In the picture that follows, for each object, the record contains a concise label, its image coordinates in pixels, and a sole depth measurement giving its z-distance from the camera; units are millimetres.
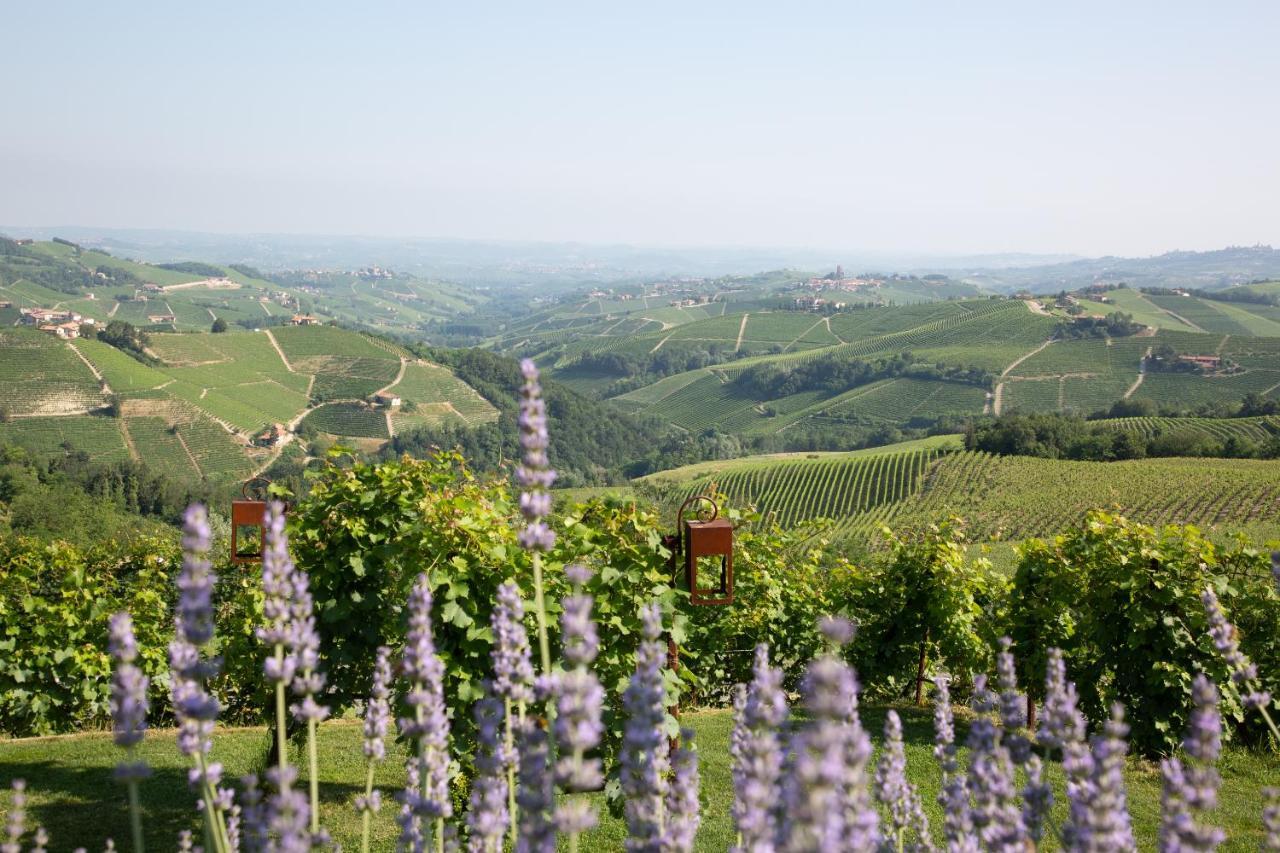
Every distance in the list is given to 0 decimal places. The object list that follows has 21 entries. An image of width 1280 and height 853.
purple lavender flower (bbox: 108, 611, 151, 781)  2090
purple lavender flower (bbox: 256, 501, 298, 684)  2293
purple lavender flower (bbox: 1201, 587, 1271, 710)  2990
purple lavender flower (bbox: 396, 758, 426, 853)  2547
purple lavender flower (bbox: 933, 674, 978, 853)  2504
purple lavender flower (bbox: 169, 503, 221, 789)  2148
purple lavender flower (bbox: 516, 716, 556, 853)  2055
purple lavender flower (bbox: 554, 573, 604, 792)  1964
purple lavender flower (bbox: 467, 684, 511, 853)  2453
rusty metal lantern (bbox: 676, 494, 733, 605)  5988
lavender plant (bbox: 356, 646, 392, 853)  2582
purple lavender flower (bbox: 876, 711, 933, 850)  2834
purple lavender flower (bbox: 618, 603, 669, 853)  2105
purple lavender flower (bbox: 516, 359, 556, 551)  2500
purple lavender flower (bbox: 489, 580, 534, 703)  2760
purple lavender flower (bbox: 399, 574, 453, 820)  2533
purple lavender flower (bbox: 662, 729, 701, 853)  2580
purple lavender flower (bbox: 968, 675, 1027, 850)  2295
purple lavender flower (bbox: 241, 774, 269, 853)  2295
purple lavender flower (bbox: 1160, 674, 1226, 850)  2072
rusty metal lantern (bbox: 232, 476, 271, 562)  6875
